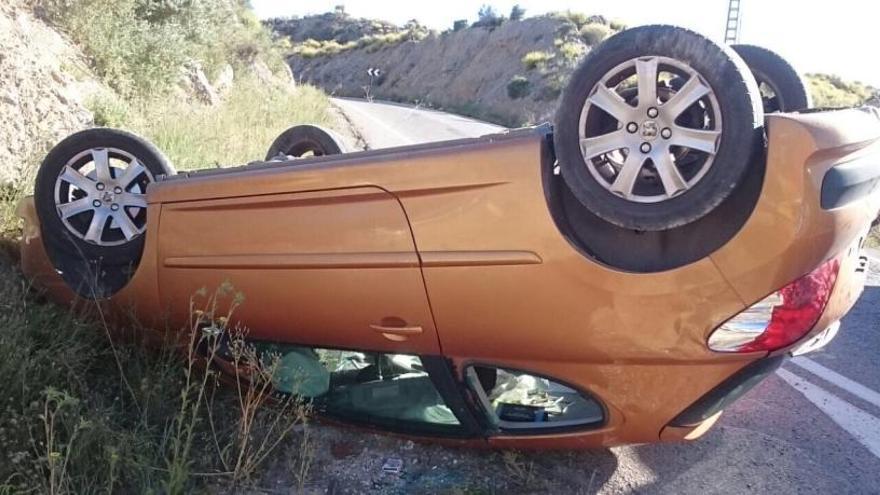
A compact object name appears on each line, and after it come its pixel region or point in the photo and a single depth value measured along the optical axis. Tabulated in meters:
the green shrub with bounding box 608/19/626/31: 54.68
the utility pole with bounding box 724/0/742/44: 33.31
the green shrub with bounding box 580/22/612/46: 50.56
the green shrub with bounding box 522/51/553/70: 47.00
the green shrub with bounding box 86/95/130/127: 7.52
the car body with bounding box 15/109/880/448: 2.47
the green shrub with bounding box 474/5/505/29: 57.94
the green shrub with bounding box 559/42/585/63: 46.16
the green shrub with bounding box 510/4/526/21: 58.62
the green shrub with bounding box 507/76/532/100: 43.50
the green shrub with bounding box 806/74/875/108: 41.56
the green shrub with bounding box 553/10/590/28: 53.72
